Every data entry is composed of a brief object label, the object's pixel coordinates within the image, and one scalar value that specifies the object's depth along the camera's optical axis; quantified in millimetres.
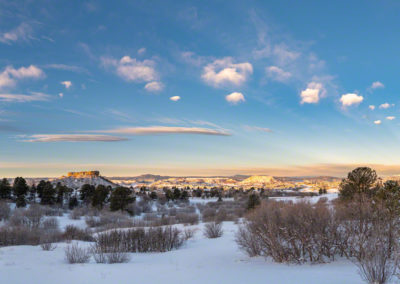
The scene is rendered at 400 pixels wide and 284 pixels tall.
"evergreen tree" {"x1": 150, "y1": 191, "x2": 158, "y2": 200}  54972
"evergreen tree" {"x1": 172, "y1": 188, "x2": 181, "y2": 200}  57031
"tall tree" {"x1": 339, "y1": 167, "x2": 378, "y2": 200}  22406
